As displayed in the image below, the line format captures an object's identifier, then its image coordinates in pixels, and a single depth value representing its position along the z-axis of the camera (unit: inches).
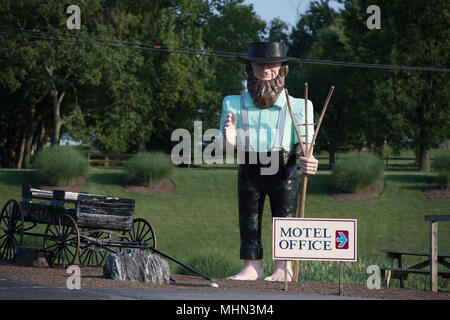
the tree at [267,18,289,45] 2138.3
